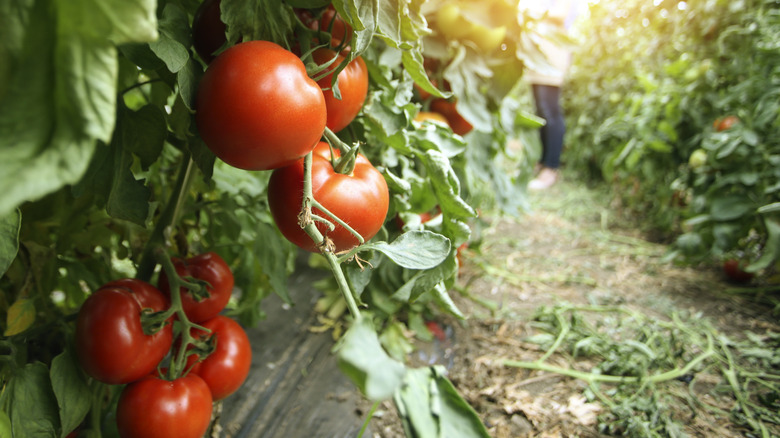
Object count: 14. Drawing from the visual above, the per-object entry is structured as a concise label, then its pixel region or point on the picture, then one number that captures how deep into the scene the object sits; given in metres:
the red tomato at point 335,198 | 0.46
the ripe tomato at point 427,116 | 0.88
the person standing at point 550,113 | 2.70
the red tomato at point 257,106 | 0.41
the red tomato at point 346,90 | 0.51
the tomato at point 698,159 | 1.57
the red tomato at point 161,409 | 0.57
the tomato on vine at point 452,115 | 1.03
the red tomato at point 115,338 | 0.55
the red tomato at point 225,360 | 0.66
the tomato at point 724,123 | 1.45
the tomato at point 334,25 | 0.57
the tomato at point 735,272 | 1.38
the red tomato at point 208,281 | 0.67
